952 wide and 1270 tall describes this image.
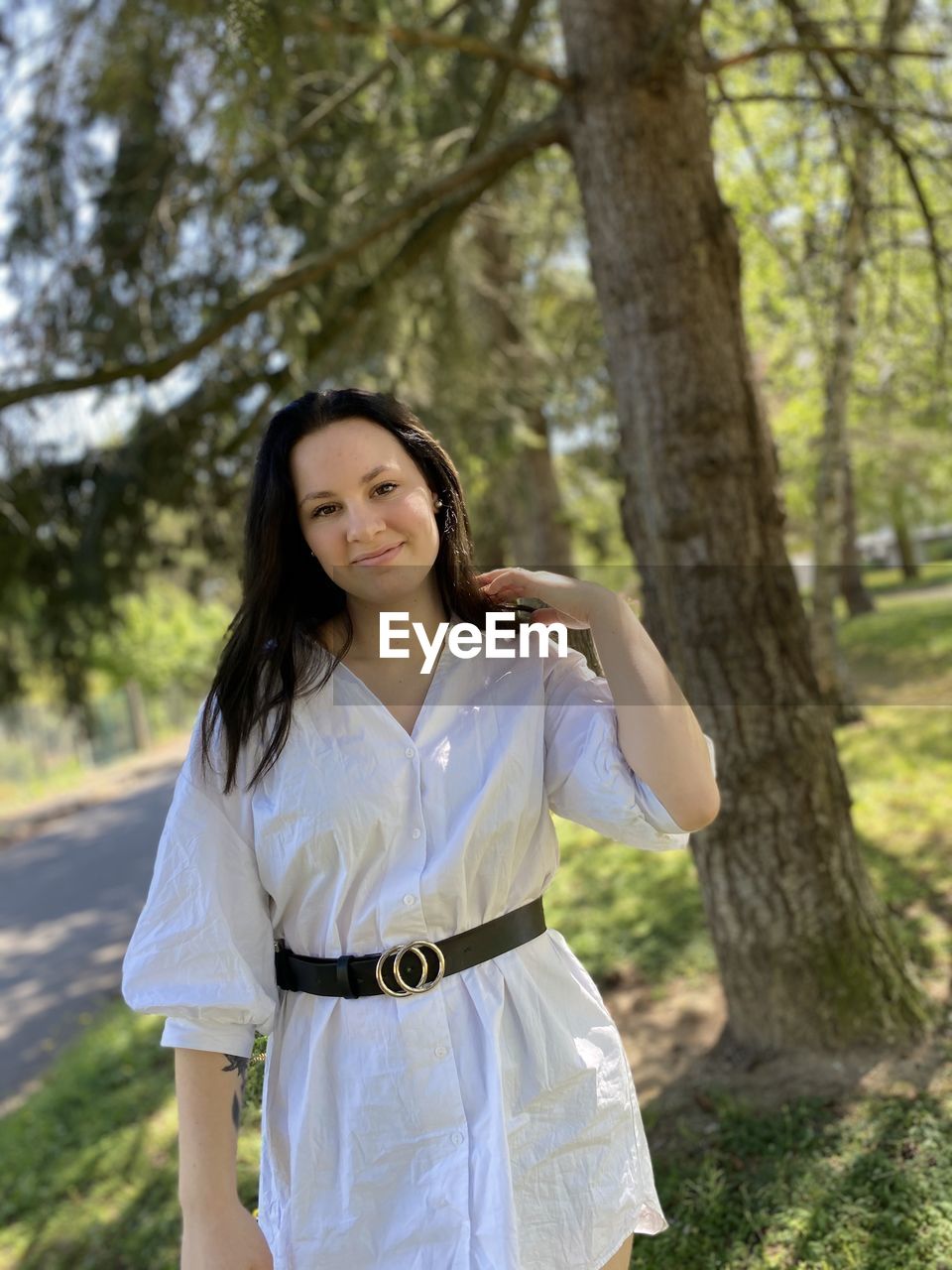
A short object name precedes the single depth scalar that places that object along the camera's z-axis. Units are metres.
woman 1.38
